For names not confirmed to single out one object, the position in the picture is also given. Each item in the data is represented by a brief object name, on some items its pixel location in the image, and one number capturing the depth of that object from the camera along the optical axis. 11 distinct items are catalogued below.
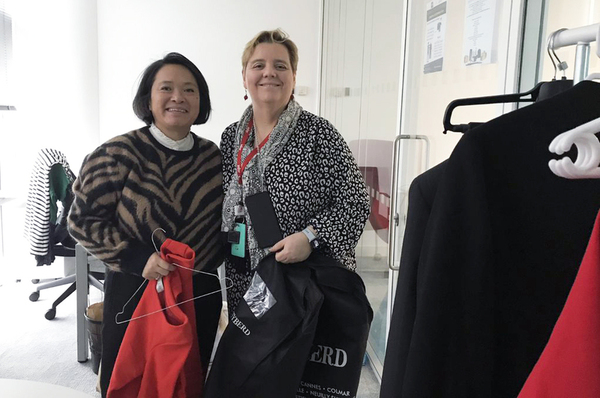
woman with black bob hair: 1.66
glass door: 1.50
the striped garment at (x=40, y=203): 3.13
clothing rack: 0.68
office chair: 3.14
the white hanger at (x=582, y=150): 0.48
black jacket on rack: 0.66
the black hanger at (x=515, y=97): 0.79
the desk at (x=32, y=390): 1.33
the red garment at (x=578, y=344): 0.46
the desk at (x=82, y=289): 2.84
